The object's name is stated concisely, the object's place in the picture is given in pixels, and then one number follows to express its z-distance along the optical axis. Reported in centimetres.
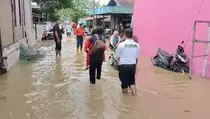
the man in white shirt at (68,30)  3491
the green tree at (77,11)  6694
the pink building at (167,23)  1196
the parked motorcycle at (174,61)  1217
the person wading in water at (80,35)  1928
